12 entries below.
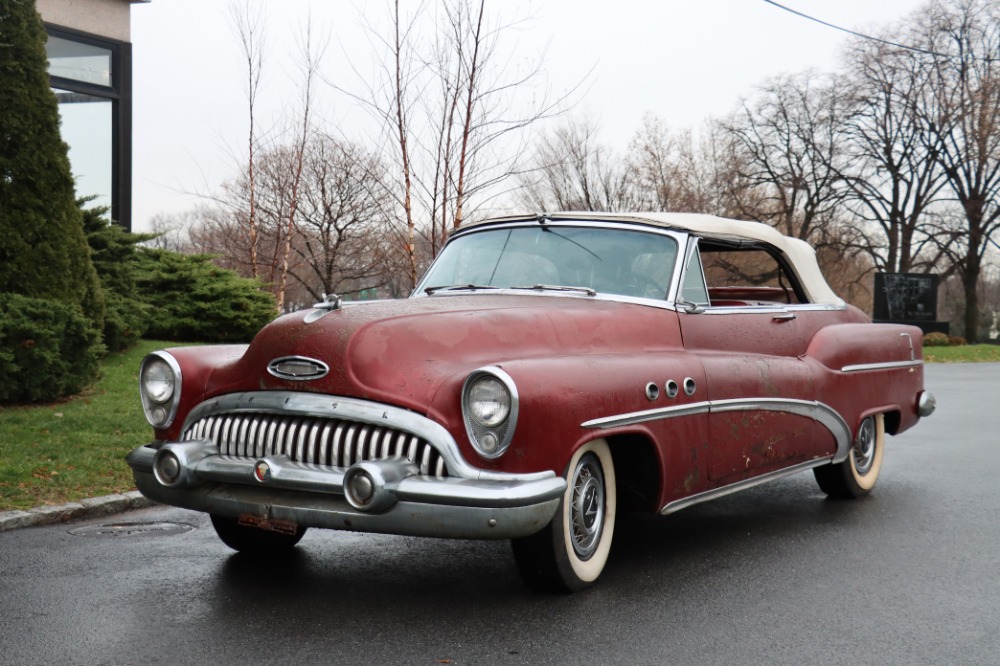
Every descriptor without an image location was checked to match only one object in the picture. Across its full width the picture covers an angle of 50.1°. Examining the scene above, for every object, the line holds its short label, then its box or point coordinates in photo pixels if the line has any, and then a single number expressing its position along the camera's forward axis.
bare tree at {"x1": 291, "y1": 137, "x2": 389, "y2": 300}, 36.16
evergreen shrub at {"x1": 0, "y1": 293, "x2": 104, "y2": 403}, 9.77
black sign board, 36.94
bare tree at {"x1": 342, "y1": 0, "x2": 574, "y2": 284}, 12.02
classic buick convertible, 4.15
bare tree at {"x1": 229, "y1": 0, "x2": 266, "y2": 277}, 15.57
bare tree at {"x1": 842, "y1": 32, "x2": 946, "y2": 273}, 43.19
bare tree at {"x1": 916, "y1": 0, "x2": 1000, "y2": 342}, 40.94
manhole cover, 6.11
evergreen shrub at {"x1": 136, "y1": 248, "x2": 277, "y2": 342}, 16.27
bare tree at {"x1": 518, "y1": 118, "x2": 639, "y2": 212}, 42.00
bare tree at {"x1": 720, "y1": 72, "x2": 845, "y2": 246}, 45.75
